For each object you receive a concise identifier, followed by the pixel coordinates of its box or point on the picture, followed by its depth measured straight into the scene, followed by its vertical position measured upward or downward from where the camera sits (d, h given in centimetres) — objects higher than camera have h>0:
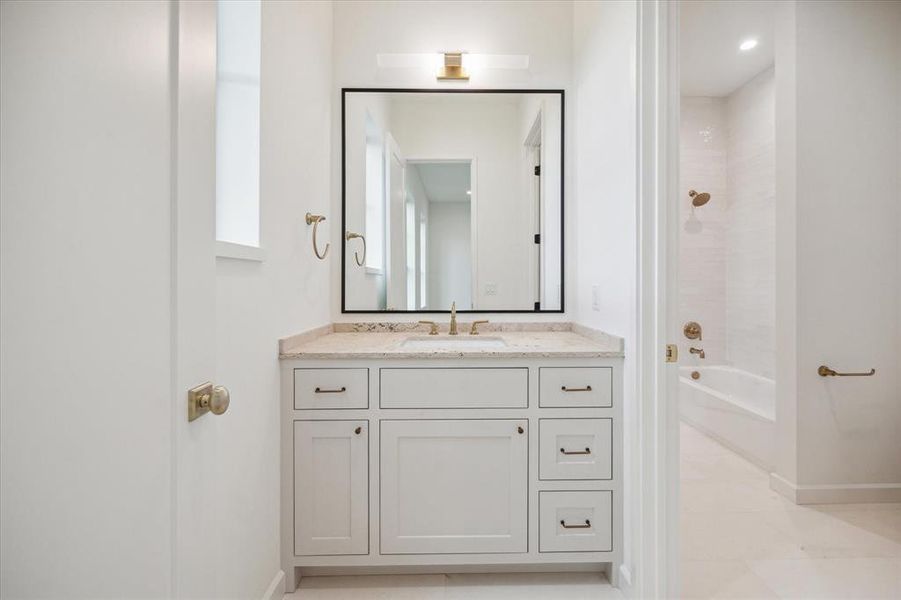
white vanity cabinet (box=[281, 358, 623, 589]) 165 -59
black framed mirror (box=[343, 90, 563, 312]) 232 +50
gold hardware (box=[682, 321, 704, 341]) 369 -27
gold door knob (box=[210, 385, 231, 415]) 68 -15
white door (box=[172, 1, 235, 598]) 63 +2
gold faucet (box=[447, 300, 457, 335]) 223 -13
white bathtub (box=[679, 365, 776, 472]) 265 -74
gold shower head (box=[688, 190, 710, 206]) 368 +81
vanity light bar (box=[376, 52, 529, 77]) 229 +119
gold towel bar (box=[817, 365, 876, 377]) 220 -36
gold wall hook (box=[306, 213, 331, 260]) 186 +32
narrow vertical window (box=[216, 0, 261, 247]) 139 +54
